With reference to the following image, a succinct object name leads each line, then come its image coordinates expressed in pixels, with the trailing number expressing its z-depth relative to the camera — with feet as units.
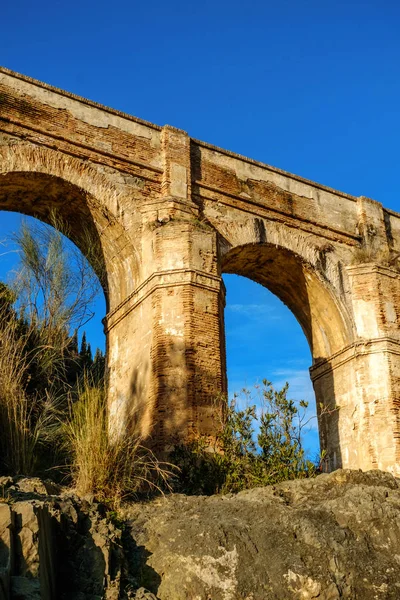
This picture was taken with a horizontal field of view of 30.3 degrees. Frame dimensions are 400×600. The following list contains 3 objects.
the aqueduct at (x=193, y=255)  33.40
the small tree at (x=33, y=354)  23.85
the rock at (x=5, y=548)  13.30
